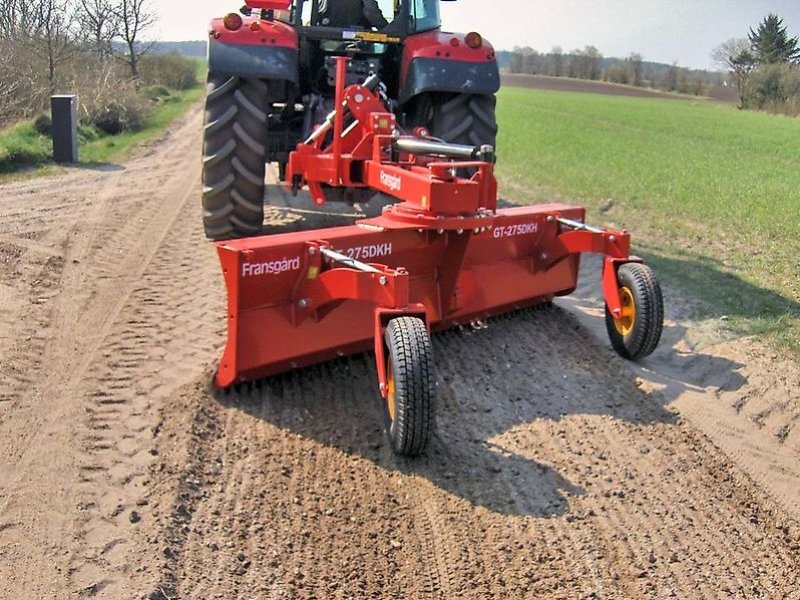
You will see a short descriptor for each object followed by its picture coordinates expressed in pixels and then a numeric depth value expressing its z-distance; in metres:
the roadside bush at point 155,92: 26.43
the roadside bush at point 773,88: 48.00
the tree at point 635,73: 72.94
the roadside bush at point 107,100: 16.77
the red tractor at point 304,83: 6.23
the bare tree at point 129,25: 25.97
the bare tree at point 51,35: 17.77
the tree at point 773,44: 57.91
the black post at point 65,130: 11.62
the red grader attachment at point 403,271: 3.73
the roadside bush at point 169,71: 30.39
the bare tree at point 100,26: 24.03
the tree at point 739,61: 58.23
